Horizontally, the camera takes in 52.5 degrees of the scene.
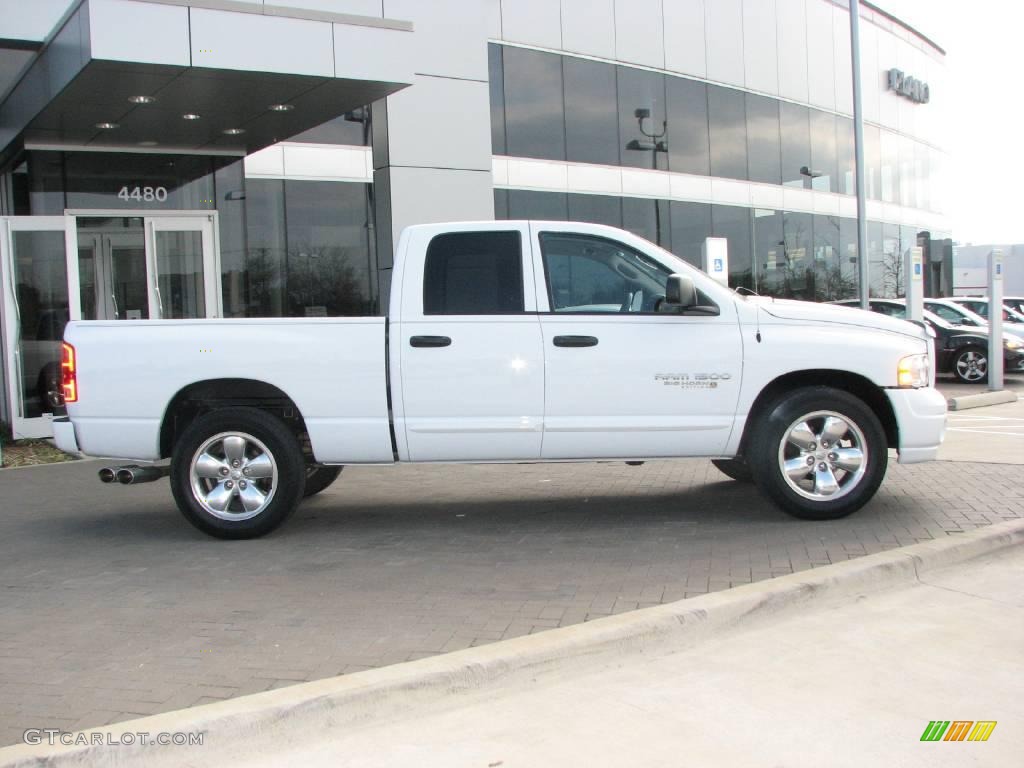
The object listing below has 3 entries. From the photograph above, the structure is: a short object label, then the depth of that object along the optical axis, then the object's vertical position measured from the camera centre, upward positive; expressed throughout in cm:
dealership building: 1062 +262
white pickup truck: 691 -35
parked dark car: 1891 -71
